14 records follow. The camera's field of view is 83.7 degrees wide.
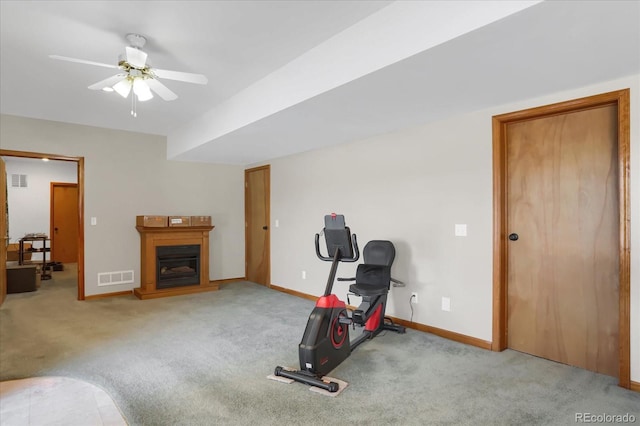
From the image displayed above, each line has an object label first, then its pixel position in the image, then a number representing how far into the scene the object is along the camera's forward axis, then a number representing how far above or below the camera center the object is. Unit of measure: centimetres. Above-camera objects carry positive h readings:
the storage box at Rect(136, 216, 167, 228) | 529 -14
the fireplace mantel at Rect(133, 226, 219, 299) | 528 -61
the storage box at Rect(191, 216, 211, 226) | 570 -14
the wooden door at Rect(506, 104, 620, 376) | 270 -22
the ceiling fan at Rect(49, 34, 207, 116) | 258 +103
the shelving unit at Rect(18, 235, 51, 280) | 695 -77
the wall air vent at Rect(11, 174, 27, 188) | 827 +73
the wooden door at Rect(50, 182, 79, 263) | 868 -24
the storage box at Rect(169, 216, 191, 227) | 549 -14
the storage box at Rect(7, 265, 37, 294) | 555 -105
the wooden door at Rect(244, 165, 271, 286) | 609 -24
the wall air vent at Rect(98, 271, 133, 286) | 532 -100
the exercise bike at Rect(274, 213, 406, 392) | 254 -84
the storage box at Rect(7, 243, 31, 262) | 738 -84
